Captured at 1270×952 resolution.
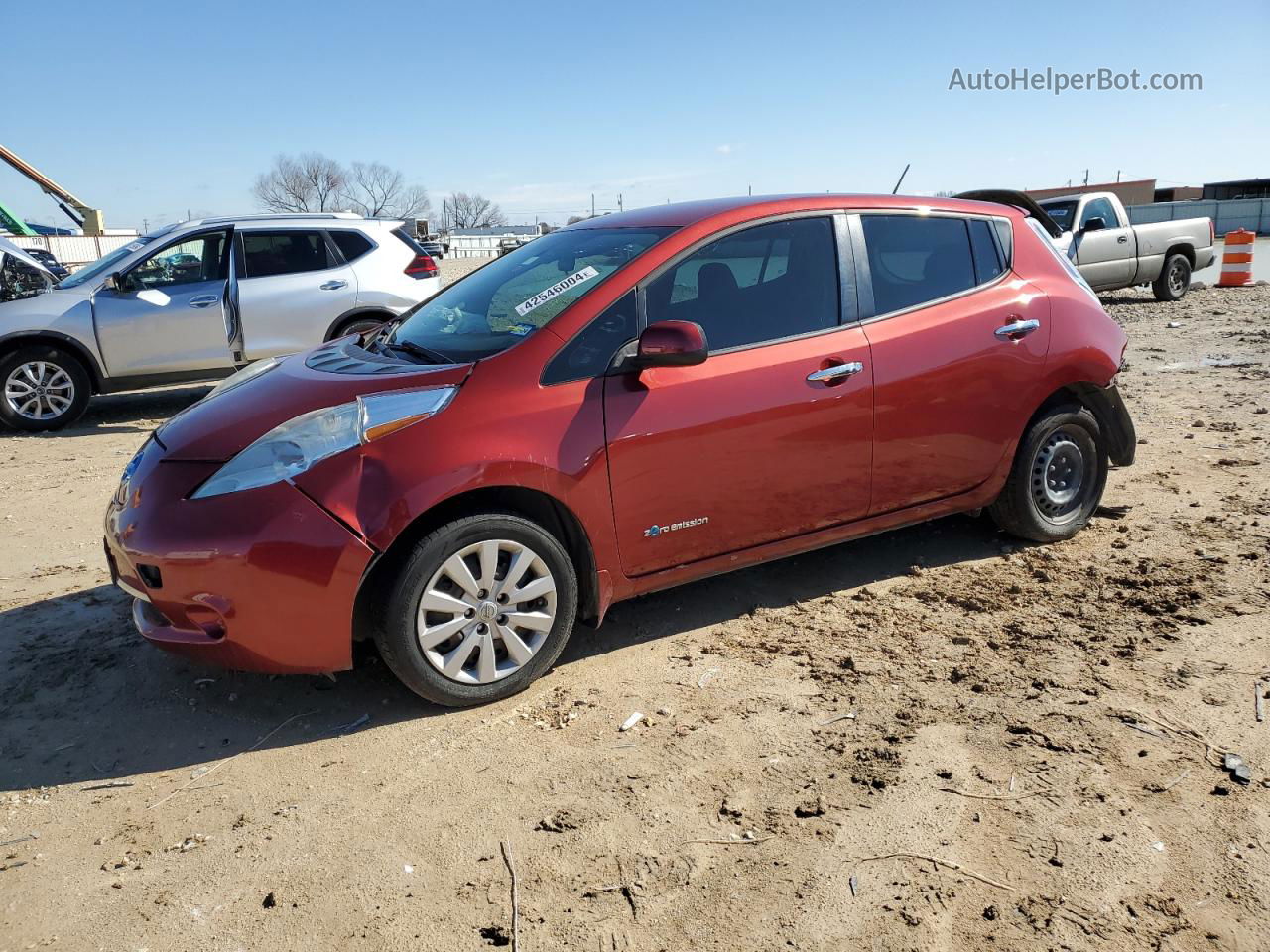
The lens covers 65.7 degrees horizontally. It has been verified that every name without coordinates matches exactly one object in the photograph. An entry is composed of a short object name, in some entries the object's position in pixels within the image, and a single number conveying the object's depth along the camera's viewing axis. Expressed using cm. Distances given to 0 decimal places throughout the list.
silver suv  862
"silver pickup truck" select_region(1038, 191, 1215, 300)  1489
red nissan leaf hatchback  331
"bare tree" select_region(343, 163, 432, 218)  7236
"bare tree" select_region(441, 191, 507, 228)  10156
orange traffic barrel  1856
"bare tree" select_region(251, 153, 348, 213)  7575
